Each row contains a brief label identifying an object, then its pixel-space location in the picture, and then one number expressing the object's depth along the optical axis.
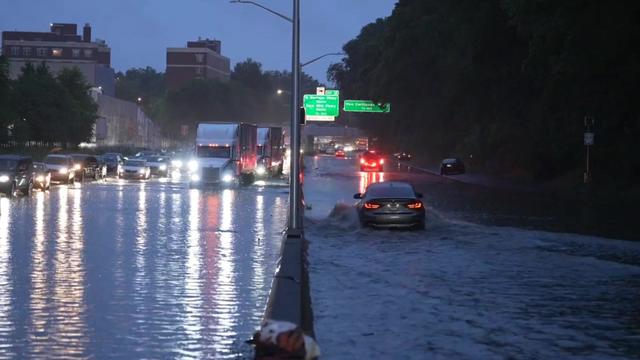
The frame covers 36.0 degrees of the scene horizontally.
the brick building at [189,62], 190.75
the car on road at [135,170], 64.44
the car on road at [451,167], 80.12
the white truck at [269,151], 66.94
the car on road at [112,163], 73.19
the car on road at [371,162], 87.44
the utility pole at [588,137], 51.79
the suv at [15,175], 39.66
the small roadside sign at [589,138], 51.78
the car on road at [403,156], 115.44
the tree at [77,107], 84.00
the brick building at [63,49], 154.75
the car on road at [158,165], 69.25
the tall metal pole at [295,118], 24.36
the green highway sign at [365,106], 98.27
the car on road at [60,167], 53.12
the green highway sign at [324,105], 81.75
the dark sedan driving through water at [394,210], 26.55
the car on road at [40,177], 46.19
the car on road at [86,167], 60.03
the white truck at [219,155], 52.94
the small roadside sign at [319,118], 82.11
